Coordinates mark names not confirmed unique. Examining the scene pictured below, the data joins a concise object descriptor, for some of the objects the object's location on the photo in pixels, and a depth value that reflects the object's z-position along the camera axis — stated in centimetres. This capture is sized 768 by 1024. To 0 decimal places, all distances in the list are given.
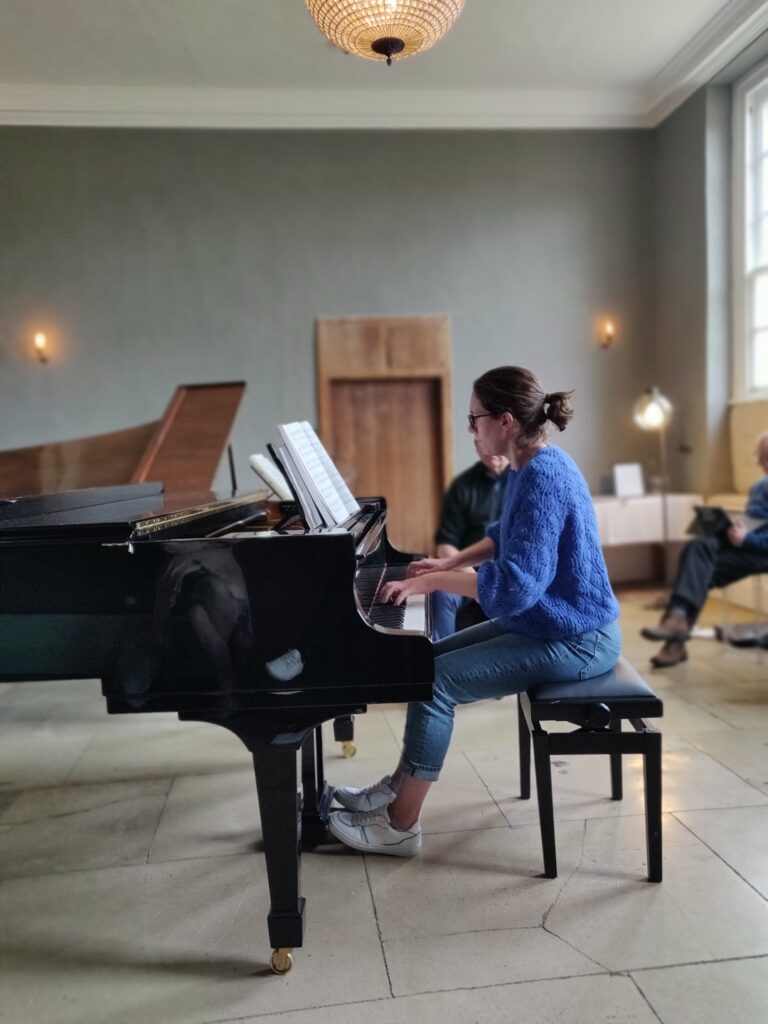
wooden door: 632
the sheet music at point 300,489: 185
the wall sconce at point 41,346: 603
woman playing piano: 188
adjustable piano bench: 194
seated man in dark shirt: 362
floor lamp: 571
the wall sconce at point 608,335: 653
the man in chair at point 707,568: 394
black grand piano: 160
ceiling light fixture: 313
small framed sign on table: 631
